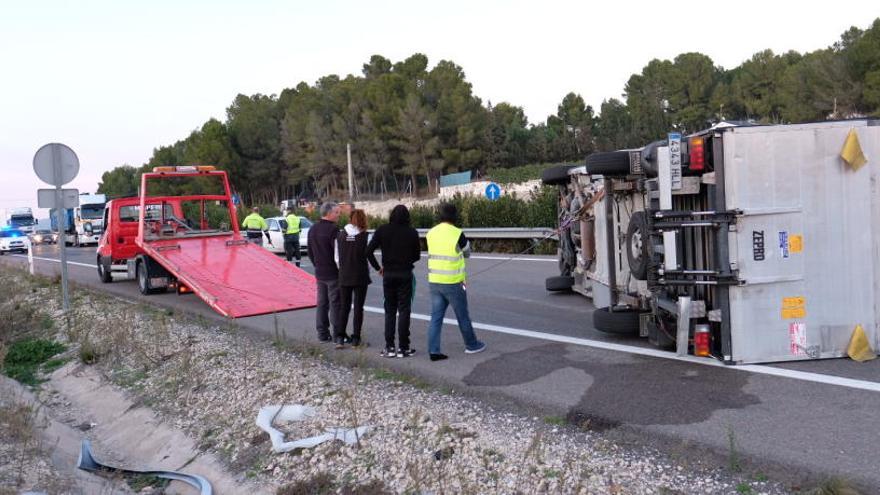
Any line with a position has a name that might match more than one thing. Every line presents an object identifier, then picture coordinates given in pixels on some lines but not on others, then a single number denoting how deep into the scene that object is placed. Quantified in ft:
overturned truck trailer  23.62
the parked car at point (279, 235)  88.31
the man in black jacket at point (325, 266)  32.63
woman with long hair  30.81
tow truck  44.21
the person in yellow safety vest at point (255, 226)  67.51
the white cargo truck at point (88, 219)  148.36
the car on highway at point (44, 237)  173.47
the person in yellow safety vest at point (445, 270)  27.81
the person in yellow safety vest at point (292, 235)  68.39
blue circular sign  87.81
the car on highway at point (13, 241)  150.82
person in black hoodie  28.58
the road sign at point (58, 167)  43.75
